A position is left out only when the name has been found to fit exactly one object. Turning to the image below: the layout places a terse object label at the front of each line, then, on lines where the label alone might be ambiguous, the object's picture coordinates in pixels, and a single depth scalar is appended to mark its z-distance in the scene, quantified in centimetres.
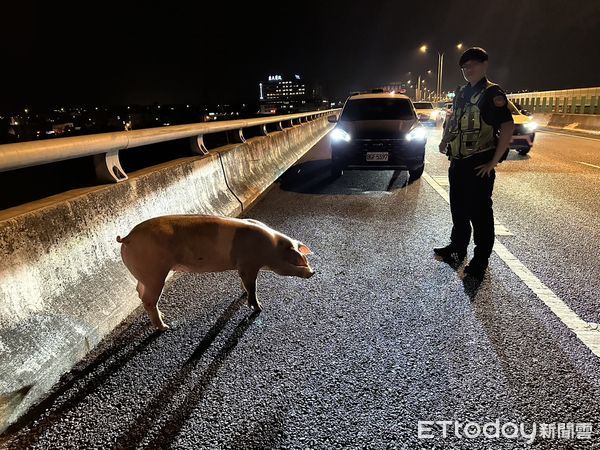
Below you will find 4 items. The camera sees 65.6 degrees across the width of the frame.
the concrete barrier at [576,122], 2312
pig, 297
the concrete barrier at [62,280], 241
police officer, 420
